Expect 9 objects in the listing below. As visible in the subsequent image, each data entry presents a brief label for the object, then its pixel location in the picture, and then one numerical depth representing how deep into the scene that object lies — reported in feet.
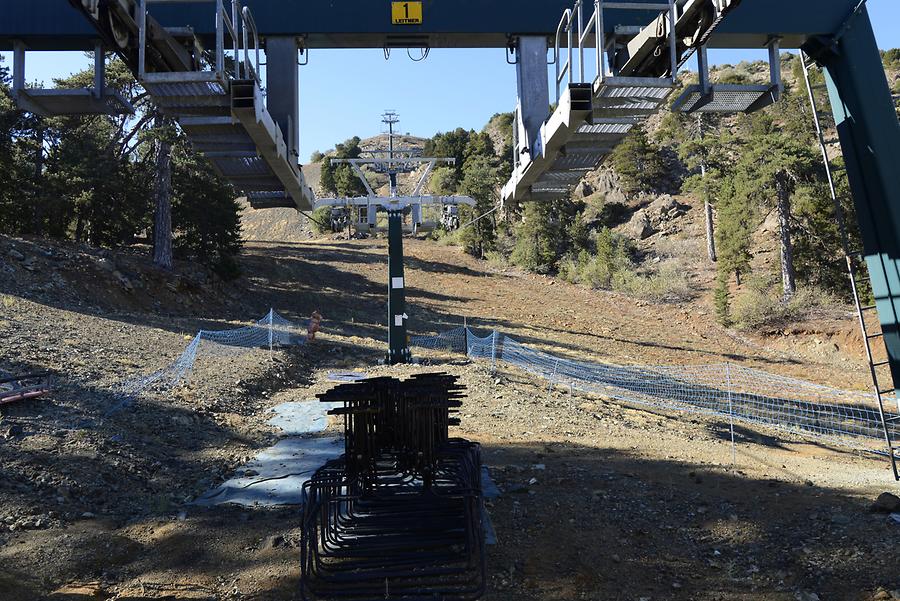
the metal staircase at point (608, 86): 17.29
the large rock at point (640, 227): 156.87
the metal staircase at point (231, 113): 16.70
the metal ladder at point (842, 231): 20.75
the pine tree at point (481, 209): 151.23
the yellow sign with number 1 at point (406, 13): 20.92
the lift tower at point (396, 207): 44.09
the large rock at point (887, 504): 17.56
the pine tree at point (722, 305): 99.19
